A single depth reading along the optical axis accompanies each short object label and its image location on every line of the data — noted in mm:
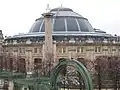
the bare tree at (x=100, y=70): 39069
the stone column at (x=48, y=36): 64625
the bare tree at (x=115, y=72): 39297
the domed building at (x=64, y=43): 72062
